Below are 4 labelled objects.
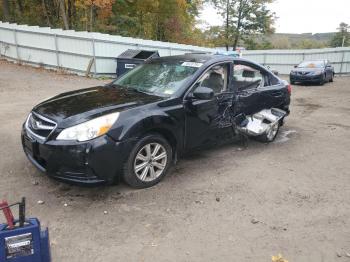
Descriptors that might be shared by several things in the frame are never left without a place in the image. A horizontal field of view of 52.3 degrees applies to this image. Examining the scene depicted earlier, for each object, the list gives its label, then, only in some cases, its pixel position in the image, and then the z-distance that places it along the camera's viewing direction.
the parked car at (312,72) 18.82
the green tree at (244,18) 41.59
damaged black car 3.91
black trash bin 14.95
